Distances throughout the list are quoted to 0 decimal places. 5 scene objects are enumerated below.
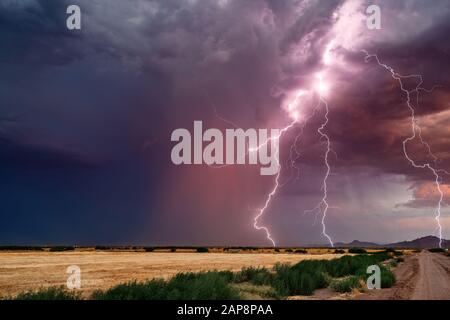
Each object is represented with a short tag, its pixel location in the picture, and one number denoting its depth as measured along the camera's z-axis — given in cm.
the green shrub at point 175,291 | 1584
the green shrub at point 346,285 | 2198
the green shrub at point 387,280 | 2370
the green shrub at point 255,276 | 2362
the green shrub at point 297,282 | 2184
